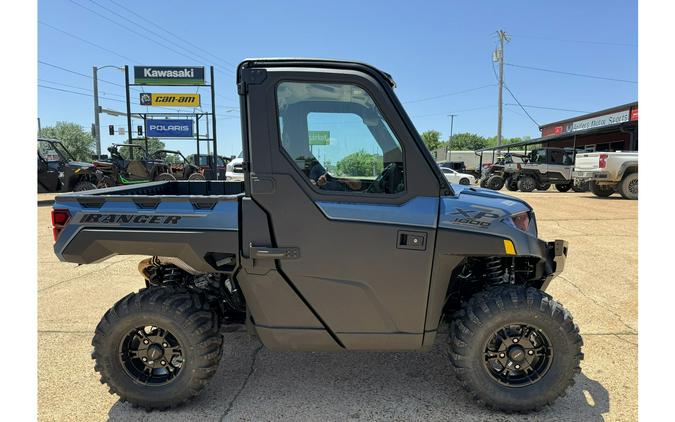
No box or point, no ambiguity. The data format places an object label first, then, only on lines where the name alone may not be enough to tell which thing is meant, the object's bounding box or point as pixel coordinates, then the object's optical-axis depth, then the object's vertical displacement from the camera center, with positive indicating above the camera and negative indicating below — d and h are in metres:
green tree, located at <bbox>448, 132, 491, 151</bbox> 100.69 +13.45
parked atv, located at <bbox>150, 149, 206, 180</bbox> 17.68 +1.18
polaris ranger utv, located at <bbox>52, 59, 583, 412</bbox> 2.39 -0.34
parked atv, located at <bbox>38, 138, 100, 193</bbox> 13.57 +0.85
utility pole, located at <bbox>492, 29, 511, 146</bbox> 33.50 +11.20
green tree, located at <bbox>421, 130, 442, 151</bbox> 84.51 +12.37
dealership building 21.59 +4.01
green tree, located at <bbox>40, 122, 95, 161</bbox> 53.03 +8.19
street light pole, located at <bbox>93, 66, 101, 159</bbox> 27.62 +5.12
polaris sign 22.09 +3.79
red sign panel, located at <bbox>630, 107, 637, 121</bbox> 22.23 +4.46
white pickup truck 14.30 +0.79
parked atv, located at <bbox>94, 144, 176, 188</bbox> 14.86 +1.02
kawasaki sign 21.92 +6.74
